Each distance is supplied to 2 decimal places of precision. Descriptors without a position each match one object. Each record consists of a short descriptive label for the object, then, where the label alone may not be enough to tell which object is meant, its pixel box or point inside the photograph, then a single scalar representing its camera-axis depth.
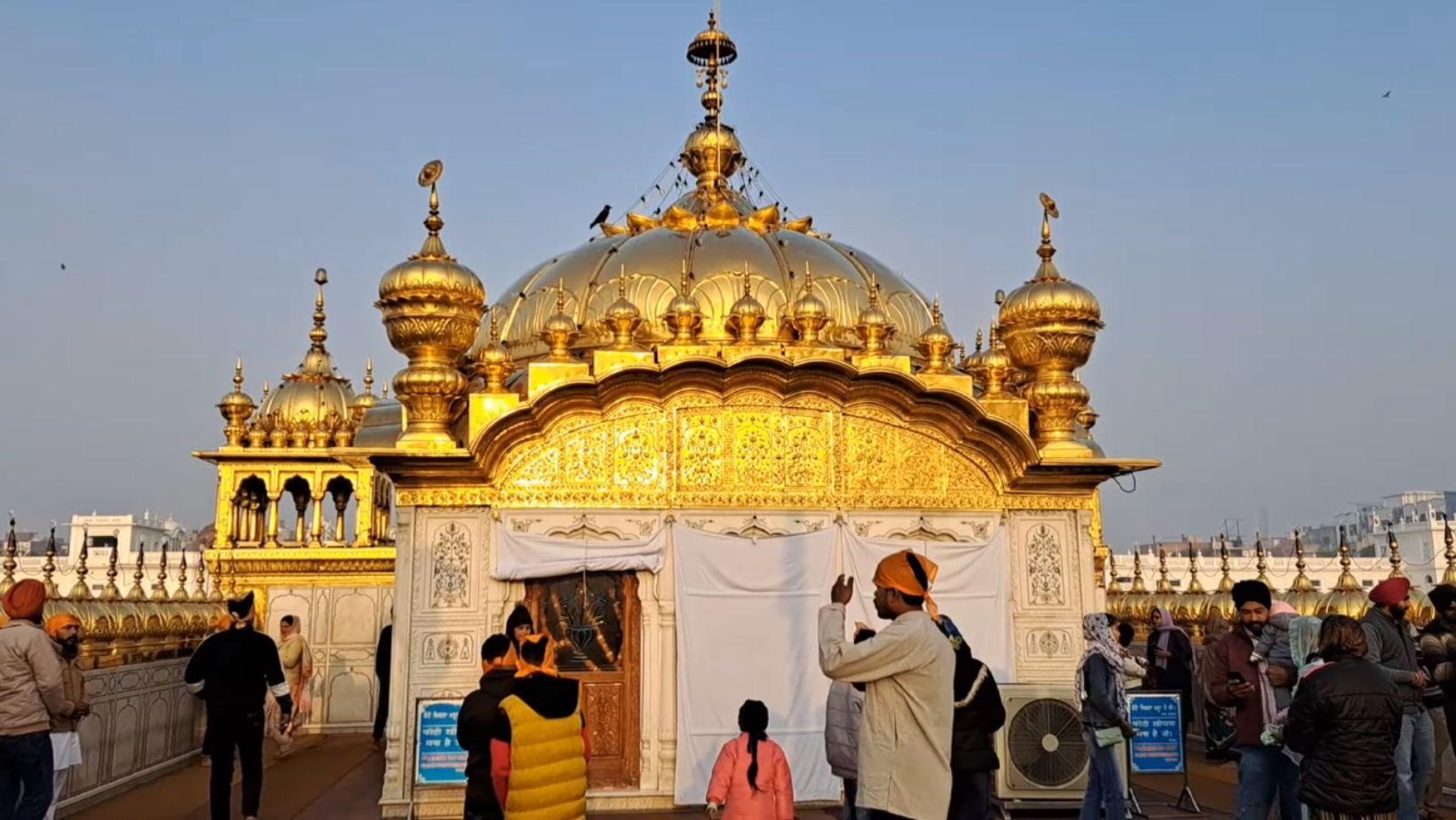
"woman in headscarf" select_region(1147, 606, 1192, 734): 12.06
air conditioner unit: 10.00
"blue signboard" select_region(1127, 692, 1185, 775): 10.30
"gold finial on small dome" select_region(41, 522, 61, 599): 11.80
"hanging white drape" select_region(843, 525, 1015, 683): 11.01
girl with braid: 6.68
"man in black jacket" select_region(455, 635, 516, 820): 5.66
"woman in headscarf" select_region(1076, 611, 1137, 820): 7.99
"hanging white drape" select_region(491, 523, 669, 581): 10.57
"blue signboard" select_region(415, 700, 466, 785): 9.56
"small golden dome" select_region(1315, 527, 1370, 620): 12.44
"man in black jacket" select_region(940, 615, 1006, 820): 5.48
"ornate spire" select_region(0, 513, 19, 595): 10.98
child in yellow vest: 5.25
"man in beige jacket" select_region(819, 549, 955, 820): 4.48
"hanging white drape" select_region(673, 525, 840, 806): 10.53
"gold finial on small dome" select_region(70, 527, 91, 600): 11.95
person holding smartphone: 6.90
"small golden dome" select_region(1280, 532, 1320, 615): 12.88
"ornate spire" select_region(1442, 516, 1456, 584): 10.98
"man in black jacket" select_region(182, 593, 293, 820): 8.36
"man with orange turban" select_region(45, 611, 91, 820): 7.31
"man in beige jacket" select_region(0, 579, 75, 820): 6.79
